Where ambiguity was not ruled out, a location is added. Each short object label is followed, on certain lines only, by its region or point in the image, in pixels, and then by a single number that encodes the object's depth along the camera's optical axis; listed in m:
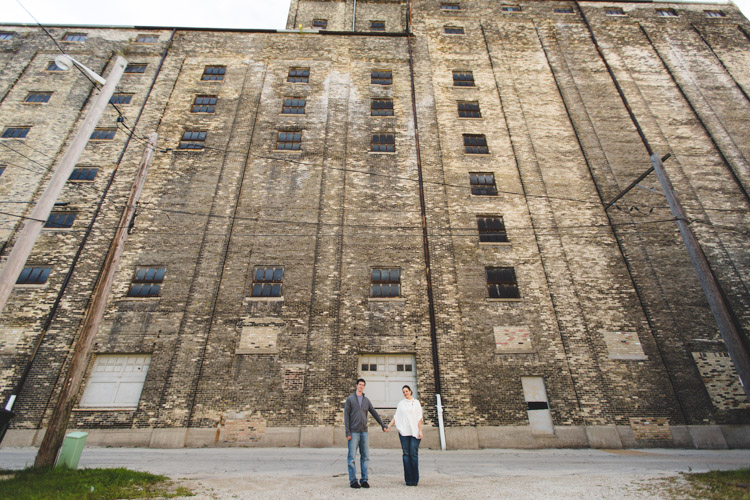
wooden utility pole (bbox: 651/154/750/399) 8.46
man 5.59
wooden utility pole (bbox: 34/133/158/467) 6.30
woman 5.52
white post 11.68
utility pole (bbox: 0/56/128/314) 6.37
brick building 12.45
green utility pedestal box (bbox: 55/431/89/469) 6.23
